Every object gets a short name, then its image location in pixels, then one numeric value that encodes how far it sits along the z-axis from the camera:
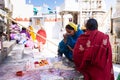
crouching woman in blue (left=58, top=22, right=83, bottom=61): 1.60
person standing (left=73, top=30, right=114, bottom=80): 1.19
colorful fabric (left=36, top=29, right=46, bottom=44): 4.15
